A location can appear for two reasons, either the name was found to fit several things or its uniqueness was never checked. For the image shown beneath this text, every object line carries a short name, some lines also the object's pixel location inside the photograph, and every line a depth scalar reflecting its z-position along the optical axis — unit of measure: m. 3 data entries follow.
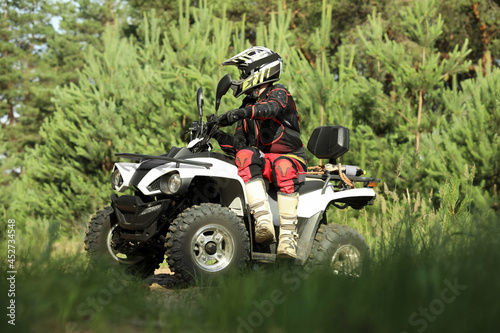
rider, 9.41
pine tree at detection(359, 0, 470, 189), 19.44
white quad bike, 8.78
